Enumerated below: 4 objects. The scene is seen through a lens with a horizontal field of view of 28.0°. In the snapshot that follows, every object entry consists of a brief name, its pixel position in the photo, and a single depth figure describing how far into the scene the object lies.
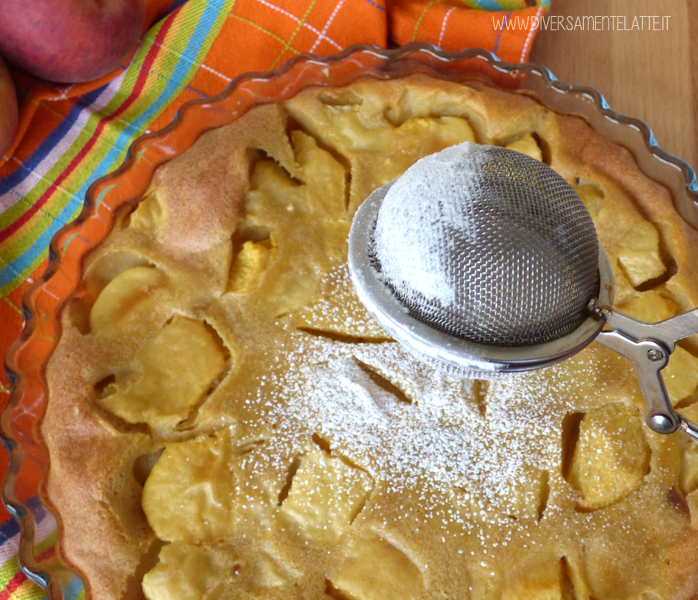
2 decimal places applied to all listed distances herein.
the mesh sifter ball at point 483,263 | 0.39
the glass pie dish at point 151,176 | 0.43
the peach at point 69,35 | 0.46
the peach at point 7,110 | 0.47
